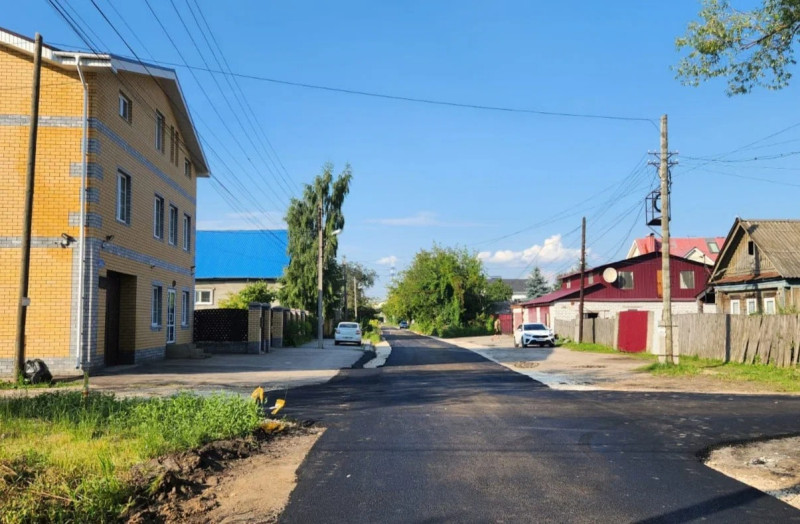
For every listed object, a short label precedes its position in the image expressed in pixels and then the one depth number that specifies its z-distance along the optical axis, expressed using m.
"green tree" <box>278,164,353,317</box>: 54.12
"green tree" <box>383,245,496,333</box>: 73.06
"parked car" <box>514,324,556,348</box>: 42.44
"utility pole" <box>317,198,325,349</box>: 38.12
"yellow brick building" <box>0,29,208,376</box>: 17.69
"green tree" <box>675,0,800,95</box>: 8.92
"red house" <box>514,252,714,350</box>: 50.94
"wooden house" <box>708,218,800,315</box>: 26.41
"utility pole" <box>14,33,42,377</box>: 14.95
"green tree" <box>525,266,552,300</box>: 91.12
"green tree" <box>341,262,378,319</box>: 108.25
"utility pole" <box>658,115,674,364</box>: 22.64
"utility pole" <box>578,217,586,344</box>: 40.66
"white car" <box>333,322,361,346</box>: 44.56
